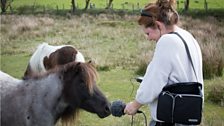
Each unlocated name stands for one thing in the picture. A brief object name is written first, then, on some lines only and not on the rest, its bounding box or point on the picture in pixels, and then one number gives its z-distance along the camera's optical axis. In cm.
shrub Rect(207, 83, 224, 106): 925
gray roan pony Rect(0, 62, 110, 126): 495
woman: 323
